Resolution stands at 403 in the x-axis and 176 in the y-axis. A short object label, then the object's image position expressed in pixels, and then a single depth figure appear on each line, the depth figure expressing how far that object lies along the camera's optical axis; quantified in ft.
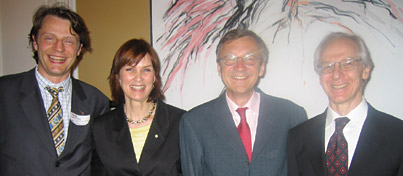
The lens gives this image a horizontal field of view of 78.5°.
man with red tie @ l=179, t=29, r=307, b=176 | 5.20
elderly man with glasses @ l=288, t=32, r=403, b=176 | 4.31
